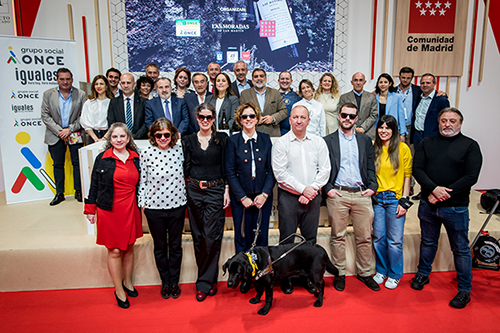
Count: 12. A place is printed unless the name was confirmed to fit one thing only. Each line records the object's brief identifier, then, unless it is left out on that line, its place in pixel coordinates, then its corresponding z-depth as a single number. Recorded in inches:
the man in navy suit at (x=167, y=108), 141.7
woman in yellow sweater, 108.0
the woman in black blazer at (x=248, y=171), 102.9
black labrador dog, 91.8
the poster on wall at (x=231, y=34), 207.0
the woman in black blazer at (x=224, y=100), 142.3
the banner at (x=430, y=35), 211.5
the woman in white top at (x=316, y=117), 148.9
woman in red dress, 97.5
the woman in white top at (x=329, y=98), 159.3
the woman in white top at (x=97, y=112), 155.6
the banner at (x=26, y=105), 164.6
